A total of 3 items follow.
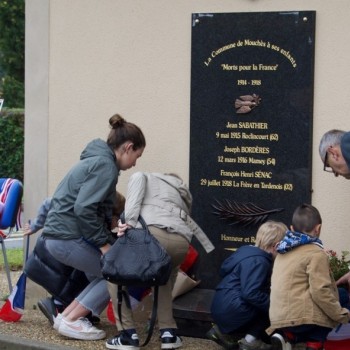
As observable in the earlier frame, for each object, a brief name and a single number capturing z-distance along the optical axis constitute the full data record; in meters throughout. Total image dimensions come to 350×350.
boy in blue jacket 9.95
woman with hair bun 10.59
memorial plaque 11.39
